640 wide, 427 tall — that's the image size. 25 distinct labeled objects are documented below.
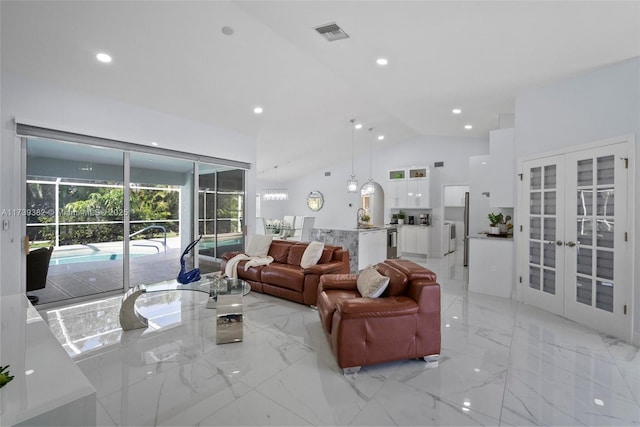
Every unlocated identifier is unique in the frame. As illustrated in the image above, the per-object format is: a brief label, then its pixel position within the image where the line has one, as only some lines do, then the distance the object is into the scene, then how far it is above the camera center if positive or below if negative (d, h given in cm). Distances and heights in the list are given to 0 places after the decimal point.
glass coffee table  304 -93
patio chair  377 -70
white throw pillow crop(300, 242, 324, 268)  446 -62
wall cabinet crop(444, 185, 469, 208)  1015 +58
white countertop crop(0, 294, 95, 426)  97 -61
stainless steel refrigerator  706 -73
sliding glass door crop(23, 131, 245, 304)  403 -2
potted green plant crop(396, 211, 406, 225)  877 -9
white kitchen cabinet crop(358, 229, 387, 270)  598 -71
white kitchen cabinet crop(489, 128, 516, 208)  476 +70
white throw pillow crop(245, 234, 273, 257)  532 -59
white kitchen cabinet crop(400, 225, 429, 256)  816 -71
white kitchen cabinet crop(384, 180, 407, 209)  877 +55
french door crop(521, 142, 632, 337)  325 -27
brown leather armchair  246 -91
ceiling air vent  327 +198
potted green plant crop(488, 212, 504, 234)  511 -14
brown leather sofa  409 -84
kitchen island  590 -57
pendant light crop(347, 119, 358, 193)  695 +65
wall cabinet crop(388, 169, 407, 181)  884 +112
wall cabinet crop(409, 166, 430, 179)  838 +113
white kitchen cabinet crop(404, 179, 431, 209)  831 +52
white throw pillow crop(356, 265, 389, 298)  280 -67
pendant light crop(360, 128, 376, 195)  762 +67
